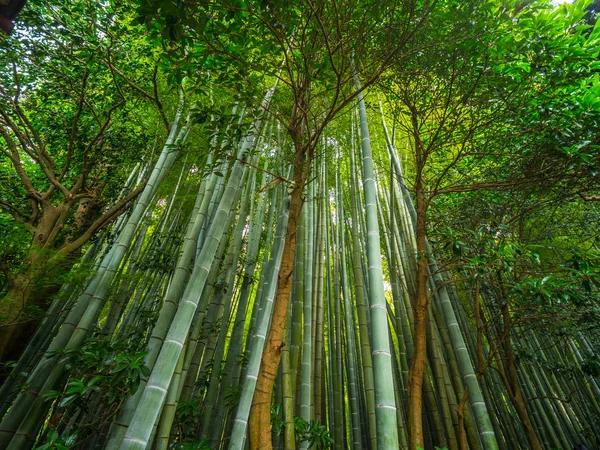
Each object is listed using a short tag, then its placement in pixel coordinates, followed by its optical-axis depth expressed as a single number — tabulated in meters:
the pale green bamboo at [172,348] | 1.19
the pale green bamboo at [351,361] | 3.18
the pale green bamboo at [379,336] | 1.25
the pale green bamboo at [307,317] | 2.30
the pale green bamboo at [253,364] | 1.56
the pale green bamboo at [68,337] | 1.83
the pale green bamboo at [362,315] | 2.47
